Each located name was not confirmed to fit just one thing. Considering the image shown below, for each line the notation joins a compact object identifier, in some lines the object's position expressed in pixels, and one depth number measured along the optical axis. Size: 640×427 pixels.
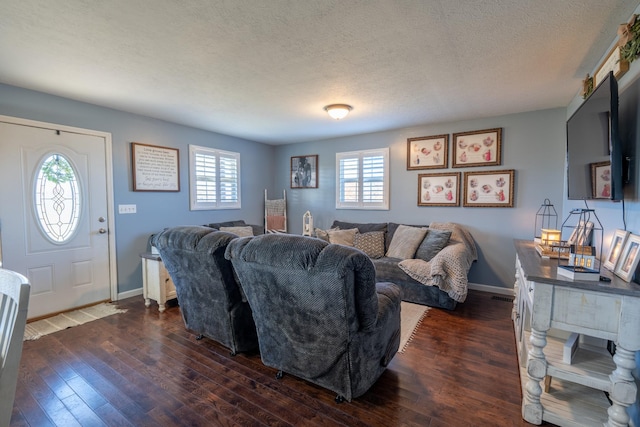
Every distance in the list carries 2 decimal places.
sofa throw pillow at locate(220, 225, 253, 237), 4.68
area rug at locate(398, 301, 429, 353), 2.71
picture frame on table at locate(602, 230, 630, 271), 1.66
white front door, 2.98
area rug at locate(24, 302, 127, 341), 2.88
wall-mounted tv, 1.68
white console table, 1.43
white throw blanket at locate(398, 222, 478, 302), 3.23
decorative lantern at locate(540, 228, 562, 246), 2.34
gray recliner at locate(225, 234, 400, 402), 1.60
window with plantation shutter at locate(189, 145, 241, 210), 4.66
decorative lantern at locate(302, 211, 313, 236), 5.28
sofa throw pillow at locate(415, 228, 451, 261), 3.80
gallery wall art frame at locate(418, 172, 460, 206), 4.27
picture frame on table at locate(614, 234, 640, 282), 1.48
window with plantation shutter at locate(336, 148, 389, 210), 4.89
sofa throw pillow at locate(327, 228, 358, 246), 4.61
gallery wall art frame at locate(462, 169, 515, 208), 3.90
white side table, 3.44
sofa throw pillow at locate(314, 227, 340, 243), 4.69
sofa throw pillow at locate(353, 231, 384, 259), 4.40
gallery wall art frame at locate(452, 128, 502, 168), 3.96
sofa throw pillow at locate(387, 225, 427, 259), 4.02
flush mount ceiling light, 3.42
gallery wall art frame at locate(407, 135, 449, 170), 4.32
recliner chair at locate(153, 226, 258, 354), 2.21
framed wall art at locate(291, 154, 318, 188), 5.64
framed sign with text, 3.92
